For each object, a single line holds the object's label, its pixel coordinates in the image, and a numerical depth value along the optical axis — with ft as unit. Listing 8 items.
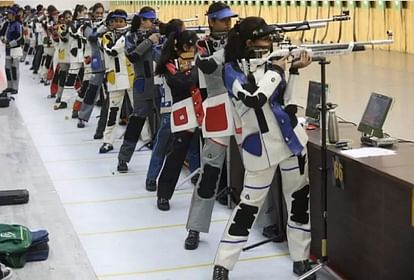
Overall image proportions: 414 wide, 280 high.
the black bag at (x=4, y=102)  38.45
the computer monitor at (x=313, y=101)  15.51
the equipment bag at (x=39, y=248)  15.76
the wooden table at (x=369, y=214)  11.50
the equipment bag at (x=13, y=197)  20.10
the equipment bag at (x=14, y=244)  15.24
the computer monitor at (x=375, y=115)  13.32
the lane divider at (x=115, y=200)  20.22
